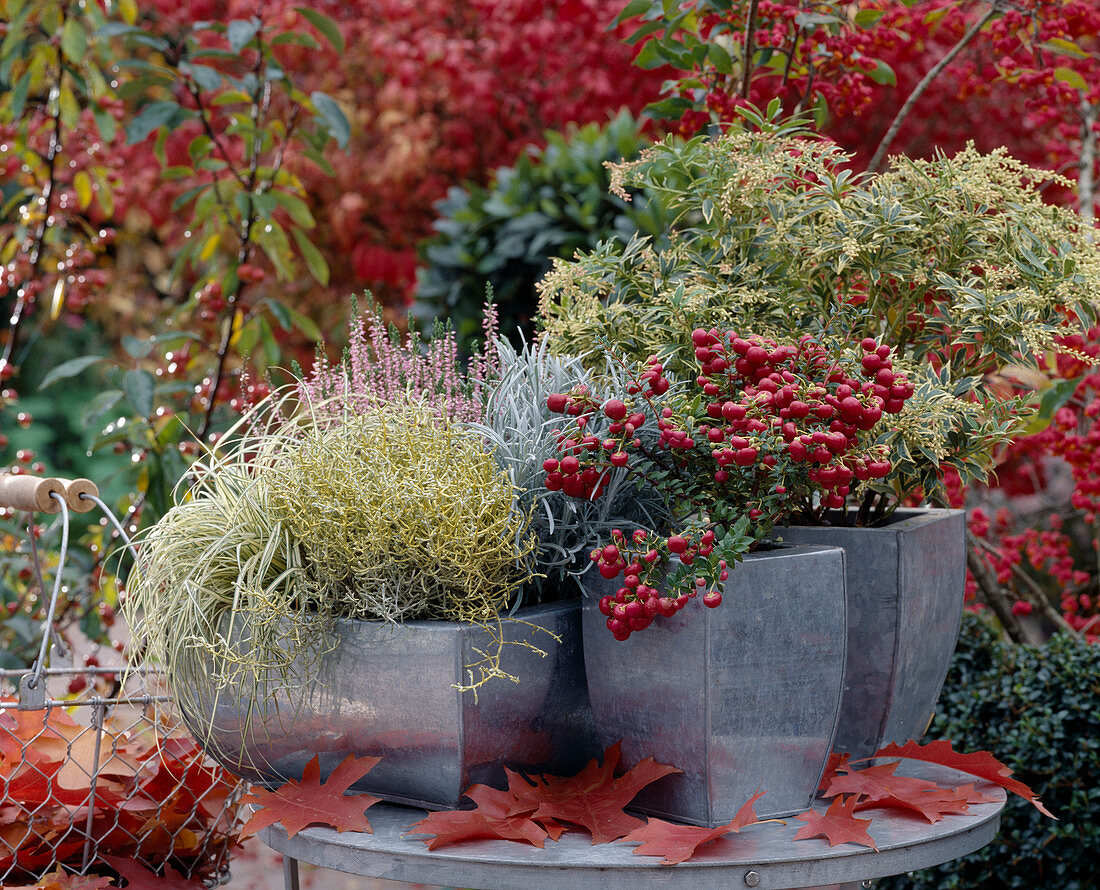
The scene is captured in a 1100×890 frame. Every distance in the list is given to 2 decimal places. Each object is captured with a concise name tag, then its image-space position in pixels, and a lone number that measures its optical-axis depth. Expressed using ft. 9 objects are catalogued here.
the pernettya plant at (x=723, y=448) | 6.04
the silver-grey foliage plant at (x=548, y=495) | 6.39
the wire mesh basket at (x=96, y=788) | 6.48
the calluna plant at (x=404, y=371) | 6.68
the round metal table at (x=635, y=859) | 5.96
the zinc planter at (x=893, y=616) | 6.57
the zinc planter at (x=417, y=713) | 6.15
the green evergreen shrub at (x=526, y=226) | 11.56
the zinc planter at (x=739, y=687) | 6.10
